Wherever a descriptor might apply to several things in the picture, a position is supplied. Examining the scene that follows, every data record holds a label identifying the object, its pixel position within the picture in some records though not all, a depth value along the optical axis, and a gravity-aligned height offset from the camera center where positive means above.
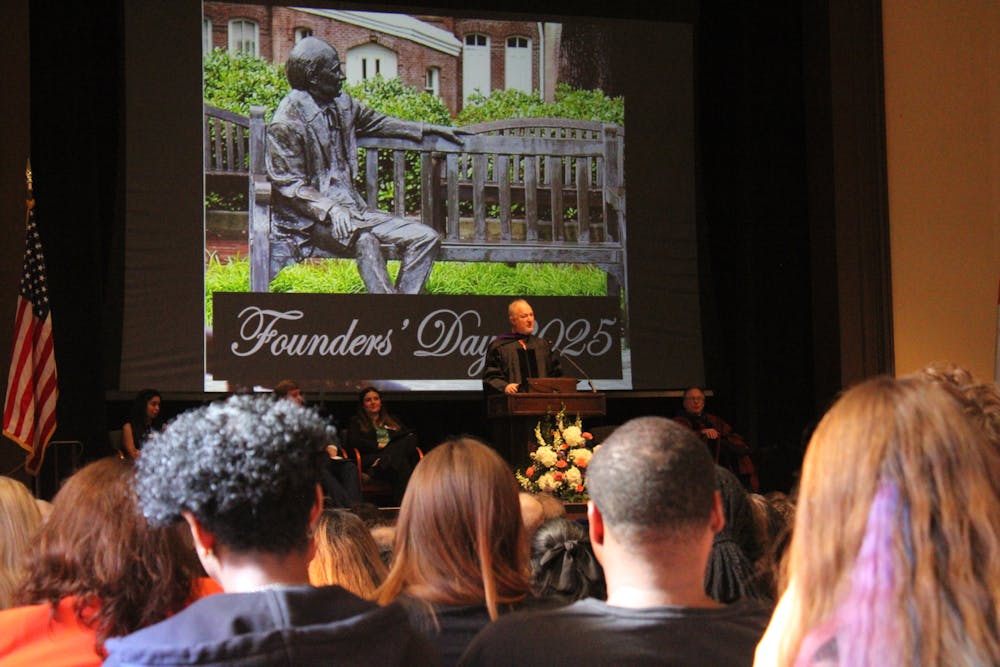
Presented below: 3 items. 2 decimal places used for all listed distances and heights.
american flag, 7.32 +0.04
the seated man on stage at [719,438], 9.38 -0.56
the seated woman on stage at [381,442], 8.33 -0.50
